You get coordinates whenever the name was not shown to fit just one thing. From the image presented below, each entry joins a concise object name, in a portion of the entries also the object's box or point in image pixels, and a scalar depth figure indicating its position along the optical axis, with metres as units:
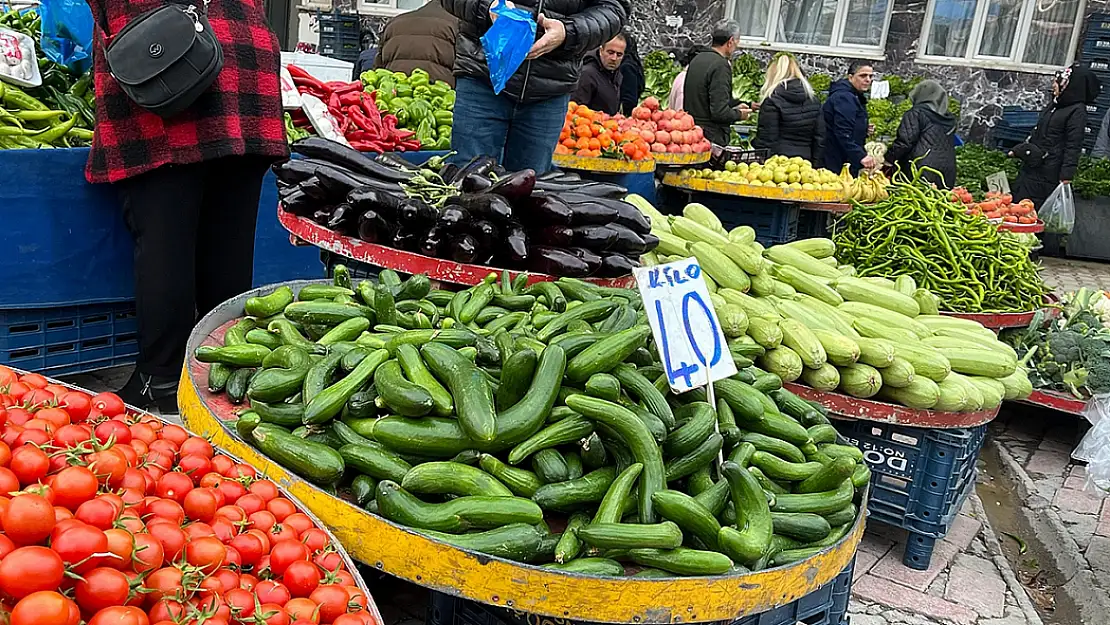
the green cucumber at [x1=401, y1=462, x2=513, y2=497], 1.87
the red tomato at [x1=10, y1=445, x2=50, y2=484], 1.35
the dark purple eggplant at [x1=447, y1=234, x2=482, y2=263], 3.10
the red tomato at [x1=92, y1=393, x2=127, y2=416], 1.85
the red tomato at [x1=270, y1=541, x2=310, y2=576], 1.55
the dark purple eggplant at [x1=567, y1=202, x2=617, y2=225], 3.37
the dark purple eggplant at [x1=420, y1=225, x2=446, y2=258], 3.15
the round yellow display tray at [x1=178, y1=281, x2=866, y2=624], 1.71
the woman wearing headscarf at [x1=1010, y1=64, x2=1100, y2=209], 10.67
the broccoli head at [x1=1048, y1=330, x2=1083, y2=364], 5.03
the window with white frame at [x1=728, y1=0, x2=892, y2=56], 13.88
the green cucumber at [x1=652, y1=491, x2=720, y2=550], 1.81
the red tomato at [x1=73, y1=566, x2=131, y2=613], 1.19
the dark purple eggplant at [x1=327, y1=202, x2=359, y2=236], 3.26
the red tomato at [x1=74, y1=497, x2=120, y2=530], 1.29
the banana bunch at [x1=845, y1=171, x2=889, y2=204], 7.57
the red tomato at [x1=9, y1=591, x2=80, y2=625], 1.10
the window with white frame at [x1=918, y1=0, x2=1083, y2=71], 13.31
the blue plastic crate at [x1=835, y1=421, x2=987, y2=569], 3.52
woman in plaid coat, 3.57
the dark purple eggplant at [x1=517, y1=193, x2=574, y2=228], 3.28
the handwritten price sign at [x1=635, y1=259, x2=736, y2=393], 2.12
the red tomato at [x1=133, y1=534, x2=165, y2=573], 1.28
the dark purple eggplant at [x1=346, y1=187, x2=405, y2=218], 3.19
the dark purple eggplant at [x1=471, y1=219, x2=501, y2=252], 3.15
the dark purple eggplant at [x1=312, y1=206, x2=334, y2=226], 3.40
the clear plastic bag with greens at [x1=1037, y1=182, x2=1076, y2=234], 10.18
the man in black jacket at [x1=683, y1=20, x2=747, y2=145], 8.37
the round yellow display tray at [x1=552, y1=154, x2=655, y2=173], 6.45
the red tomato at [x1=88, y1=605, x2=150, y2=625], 1.15
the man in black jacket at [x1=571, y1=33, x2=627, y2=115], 8.02
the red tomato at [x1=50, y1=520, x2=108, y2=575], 1.20
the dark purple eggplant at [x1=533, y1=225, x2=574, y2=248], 3.29
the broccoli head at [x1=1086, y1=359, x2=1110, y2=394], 4.95
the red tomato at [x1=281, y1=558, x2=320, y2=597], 1.51
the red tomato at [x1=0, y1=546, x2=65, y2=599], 1.13
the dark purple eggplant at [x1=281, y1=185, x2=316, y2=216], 3.51
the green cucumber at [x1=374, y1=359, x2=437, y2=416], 1.93
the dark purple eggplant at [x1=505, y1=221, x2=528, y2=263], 3.15
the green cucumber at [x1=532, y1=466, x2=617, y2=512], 1.88
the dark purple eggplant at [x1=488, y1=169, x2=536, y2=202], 3.24
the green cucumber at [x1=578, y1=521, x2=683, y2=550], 1.74
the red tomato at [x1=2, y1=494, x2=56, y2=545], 1.18
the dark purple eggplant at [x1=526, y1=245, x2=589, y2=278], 3.19
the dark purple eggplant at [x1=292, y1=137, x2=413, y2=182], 3.61
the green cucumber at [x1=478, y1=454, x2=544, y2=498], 1.92
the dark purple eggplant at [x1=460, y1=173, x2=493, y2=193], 3.33
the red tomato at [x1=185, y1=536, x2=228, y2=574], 1.39
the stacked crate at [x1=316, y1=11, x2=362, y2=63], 13.32
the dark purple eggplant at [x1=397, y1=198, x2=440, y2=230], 3.17
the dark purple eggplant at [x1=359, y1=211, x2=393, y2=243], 3.19
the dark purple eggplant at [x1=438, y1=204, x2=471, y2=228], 3.11
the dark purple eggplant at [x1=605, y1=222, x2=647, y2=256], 3.41
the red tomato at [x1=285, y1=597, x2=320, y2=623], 1.41
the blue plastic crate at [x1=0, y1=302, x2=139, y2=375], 3.88
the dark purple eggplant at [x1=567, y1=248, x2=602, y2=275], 3.26
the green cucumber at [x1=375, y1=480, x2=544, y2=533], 1.80
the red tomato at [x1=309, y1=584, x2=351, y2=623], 1.46
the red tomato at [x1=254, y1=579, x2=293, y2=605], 1.42
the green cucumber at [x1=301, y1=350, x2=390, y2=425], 2.03
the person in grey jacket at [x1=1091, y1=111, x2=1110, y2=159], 11.44
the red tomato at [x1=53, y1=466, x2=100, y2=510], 1.32
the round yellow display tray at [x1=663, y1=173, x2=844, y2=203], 7.08
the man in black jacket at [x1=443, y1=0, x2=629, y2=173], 4.27
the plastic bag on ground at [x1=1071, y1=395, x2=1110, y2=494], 3.54
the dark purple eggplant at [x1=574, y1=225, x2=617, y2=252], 3.33
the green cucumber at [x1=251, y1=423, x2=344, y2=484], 1.90
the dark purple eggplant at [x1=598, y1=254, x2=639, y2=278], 3.35
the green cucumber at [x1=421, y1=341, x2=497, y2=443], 1.90
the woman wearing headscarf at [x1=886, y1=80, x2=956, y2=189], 9.18
